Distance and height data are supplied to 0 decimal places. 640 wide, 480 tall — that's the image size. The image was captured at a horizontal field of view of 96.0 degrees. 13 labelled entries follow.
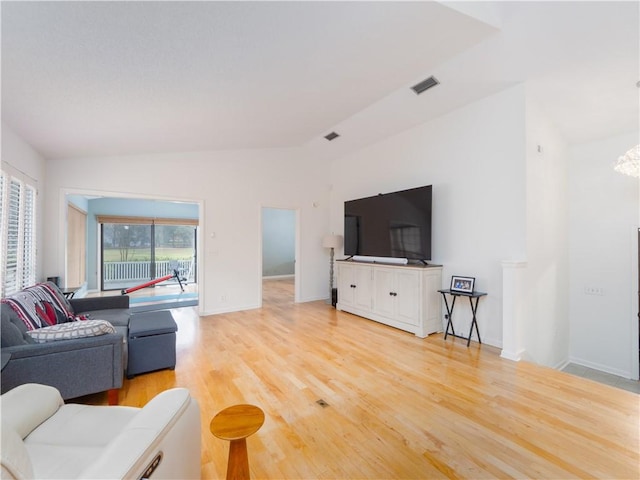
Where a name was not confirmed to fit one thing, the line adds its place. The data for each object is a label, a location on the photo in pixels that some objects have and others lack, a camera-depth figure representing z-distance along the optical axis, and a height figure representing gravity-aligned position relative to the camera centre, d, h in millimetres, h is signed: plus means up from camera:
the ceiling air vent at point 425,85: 3391 +1900
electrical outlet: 4326 -755
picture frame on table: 3650 -561
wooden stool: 1239 -828
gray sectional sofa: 1886 -830
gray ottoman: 2701 -1002
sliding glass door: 7811 -319
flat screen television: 4129 +263
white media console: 3906 -806
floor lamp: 5845 -18
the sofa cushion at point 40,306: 2271 -573
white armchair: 849 -781
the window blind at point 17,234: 2719 +82
